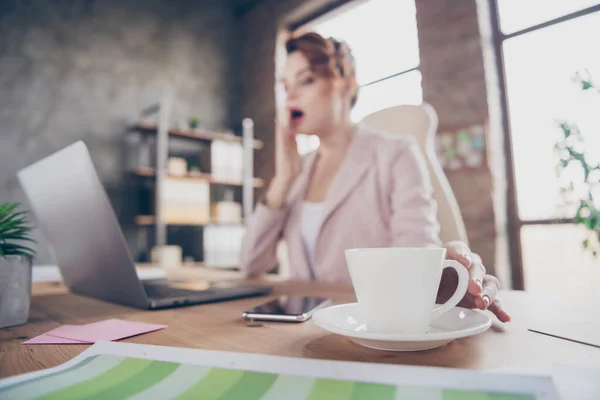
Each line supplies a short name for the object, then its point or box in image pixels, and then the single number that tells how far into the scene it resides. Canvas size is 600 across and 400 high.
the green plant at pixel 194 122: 3.65
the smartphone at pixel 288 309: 0.52
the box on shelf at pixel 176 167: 3.48
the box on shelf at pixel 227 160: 3.68
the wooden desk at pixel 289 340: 0.36
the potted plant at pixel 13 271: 0.53
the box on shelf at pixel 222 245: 3.54
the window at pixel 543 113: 2.58
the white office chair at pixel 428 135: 1.30
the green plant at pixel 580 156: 1.41
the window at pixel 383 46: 3.26
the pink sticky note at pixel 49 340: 0.44
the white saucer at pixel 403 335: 0.35
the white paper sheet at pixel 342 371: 0.25
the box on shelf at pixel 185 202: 3.34
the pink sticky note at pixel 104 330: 0.45
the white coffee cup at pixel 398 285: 0.40
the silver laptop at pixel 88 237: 0.57
